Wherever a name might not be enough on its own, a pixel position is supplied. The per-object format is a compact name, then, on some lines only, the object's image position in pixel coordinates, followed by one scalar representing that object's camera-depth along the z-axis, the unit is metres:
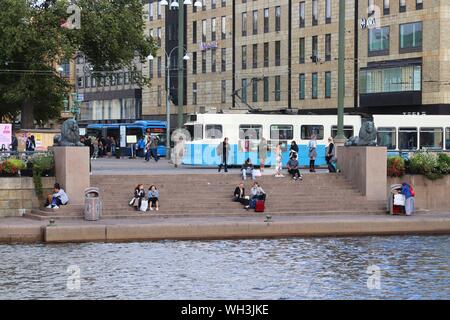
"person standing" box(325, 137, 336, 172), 45.78
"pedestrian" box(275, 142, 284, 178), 44.62
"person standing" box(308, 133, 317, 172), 48.69
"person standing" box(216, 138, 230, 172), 49.03
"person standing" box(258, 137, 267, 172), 56.22
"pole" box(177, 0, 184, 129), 54.69
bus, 87.88
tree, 64.81
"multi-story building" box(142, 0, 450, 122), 80.81
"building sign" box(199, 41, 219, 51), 106.69
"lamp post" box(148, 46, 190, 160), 71.69
